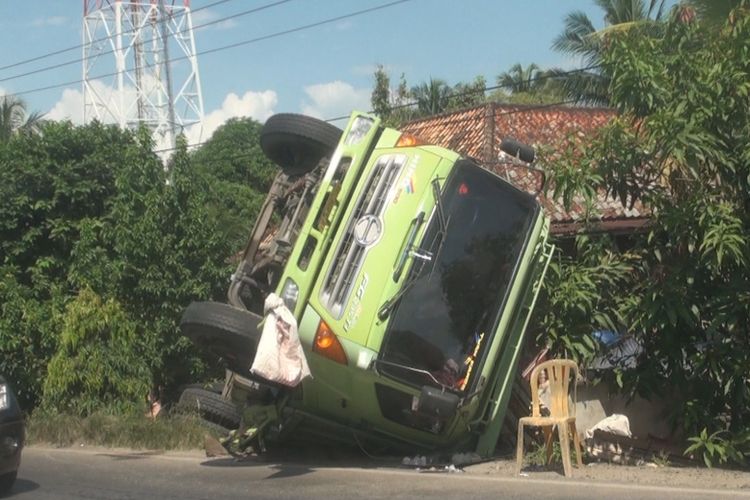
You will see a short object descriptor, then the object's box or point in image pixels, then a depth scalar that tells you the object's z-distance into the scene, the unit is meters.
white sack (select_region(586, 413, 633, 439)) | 9.58
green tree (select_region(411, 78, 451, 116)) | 33.22
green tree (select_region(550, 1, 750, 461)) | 8.99
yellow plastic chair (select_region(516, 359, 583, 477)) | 8.64
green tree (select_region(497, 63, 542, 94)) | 35.06
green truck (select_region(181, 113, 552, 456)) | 8.41
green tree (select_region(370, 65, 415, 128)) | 30.61
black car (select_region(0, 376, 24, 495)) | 8.30
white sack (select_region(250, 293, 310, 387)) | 8.12
